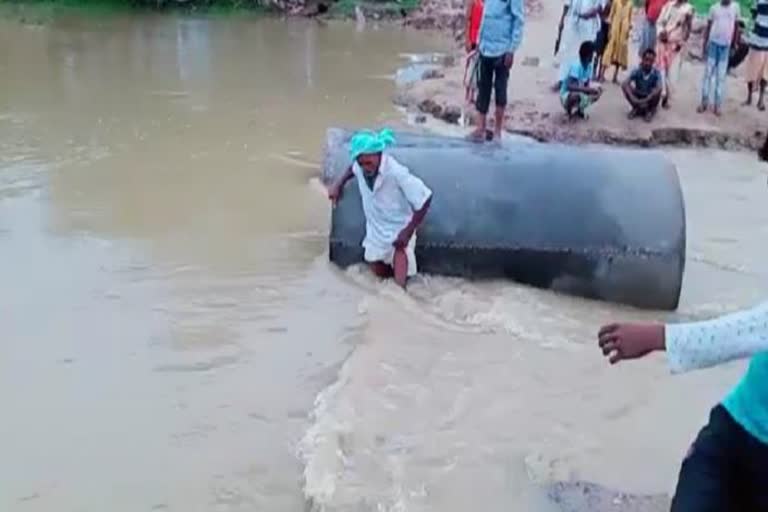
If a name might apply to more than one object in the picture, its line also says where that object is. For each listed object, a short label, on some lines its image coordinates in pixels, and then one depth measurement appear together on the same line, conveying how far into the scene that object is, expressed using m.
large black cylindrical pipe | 6.86
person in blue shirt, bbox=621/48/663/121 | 11.35
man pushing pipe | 6.83
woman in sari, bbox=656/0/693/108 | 12.43
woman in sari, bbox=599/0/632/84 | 12.80
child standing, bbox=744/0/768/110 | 12.30
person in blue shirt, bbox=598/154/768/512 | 2.70
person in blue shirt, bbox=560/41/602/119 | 11.32
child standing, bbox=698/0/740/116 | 11.95
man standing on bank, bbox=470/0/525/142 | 9.50
